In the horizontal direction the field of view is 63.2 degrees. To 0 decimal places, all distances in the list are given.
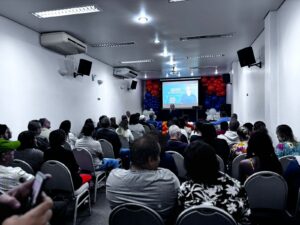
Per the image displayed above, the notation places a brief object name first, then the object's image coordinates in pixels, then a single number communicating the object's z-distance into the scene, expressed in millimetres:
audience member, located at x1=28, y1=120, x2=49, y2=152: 4016
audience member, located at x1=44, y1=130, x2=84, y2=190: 2875
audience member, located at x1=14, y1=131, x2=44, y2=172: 3020
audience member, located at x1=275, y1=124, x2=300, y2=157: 3121
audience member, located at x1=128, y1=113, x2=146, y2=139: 6377
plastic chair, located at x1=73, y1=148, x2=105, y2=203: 3568
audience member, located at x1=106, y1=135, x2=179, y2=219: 1669
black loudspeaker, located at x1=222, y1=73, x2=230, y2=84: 11059
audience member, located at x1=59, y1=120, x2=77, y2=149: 4734
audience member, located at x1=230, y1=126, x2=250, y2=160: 3496
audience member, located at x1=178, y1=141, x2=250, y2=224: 1514
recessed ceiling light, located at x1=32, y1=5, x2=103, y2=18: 4312
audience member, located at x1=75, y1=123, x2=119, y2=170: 3805
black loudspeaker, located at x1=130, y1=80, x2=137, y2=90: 12109
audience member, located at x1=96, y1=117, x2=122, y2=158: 4742
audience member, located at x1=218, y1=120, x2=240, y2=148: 4330
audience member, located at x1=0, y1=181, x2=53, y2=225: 717
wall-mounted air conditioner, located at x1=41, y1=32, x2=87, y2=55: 5553
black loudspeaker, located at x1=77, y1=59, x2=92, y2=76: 7066
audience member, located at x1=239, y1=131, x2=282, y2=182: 2281
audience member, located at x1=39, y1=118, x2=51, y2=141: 4405
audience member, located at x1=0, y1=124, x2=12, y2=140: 3534
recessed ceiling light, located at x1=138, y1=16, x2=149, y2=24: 4731
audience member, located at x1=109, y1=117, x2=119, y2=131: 6701
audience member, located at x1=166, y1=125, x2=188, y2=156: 3535
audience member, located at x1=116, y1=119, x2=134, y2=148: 5398
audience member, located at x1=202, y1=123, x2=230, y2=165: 3488
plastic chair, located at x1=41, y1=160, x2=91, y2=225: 2688
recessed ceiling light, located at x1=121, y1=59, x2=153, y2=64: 8945
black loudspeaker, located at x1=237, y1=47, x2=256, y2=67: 5828
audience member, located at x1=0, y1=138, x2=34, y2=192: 2109
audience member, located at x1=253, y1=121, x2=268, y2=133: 4029
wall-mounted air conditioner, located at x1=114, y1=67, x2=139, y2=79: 9969
